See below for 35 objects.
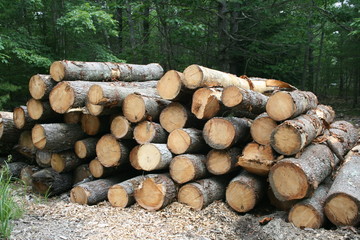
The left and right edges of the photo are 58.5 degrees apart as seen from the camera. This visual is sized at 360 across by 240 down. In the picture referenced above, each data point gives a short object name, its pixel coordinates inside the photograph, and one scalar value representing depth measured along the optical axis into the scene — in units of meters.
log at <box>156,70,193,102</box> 4.60
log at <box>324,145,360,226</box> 3.46
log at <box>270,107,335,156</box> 3.91
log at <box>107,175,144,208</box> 4.44
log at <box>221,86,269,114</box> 4.29
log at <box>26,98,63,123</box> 5.29
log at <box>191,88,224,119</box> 4.44
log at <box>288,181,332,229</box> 3.68
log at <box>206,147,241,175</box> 4.48
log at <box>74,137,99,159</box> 5.17
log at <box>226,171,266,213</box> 4.22
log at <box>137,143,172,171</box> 4.46
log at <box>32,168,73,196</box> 5.01
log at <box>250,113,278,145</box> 4.28
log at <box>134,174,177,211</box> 4.31
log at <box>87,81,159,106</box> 4.66
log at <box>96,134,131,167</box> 4.86
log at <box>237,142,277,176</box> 4.16
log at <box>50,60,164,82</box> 5.21
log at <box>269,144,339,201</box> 3.72
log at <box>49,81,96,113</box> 4.92
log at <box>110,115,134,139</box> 4.79
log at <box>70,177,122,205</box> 4.61
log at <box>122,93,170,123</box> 4.71
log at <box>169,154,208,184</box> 4.40
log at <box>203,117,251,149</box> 4.32
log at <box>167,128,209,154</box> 4.54
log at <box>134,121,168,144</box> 4.70
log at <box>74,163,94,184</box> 5.33
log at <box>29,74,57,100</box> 5.18
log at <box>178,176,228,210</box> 4.35
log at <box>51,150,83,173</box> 5.27
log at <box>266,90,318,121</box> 4.15
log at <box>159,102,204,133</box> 4.75
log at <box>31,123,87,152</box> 4.98
